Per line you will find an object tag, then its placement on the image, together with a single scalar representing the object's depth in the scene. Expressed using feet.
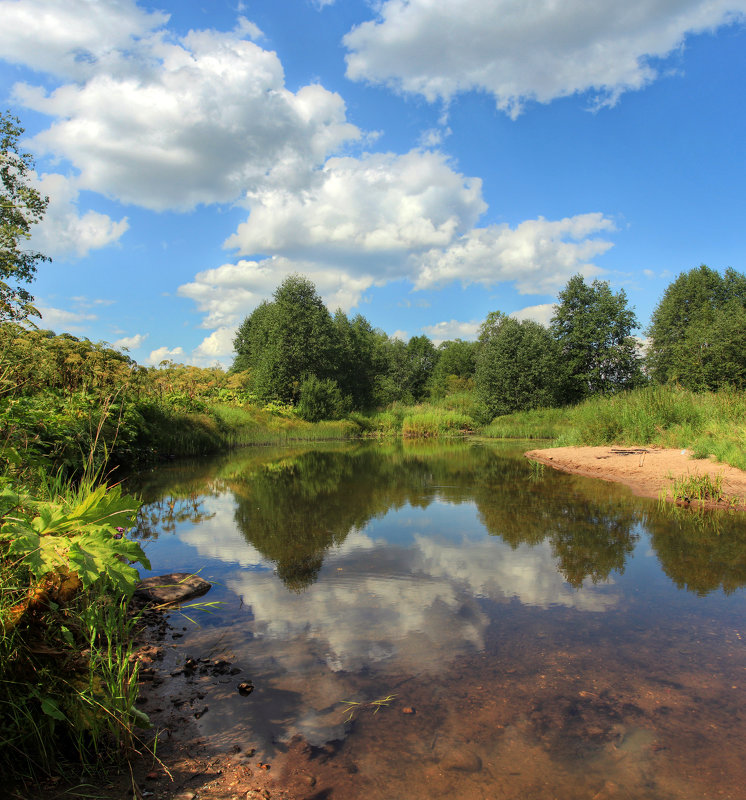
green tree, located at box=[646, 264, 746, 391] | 108.99
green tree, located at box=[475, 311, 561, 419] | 109.70
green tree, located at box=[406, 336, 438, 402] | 203.41
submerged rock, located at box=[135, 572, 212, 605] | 14.85
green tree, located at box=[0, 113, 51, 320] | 55.67
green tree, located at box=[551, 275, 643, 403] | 115.96
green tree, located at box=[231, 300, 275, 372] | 155.10
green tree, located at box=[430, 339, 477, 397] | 212.25
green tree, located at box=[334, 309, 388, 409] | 157.07
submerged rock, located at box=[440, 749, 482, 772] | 8.14
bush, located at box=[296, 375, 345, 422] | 105.40
